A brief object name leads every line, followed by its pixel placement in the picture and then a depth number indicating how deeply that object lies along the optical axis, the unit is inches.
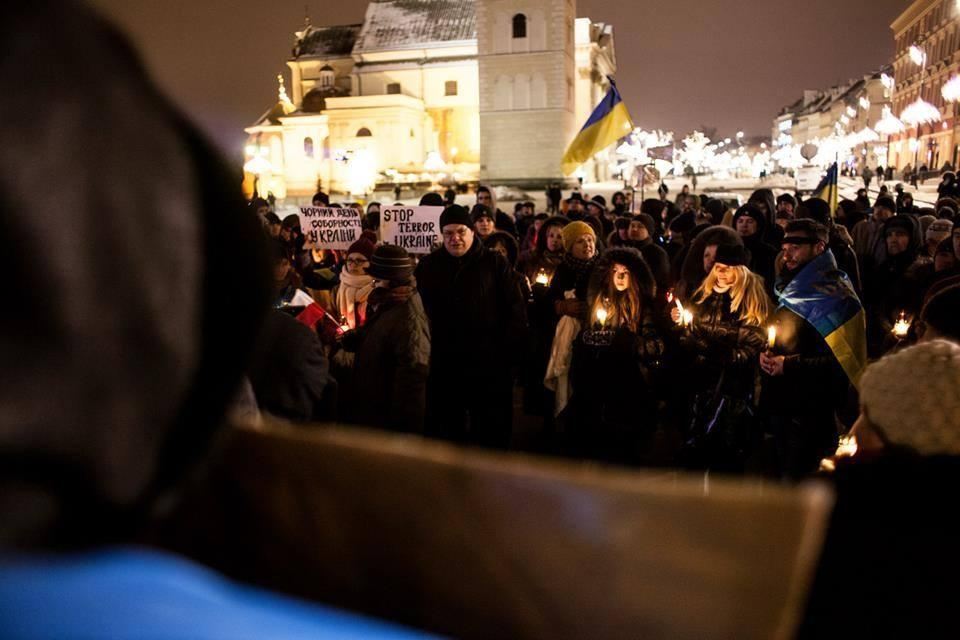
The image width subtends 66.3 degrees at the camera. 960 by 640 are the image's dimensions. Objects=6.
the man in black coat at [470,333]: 227.8
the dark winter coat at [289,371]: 122.5
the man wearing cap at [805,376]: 191.0
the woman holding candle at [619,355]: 222.5
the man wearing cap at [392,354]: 180.7
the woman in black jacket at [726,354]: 202.4
